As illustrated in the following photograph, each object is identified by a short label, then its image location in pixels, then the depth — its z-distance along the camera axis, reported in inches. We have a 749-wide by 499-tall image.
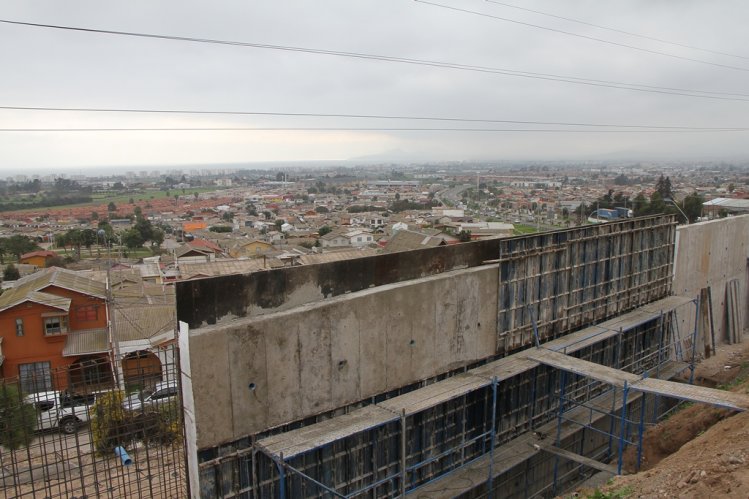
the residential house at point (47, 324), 737.0
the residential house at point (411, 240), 1229.8
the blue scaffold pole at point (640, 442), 338.6
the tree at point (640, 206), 1736.7
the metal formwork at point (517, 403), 275.3
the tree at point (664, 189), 2180.7
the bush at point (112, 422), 438.0
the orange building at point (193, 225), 2632.9
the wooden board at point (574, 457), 350.9
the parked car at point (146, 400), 502.4
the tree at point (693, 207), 1561.3
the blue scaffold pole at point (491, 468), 320.9
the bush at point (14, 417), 435.2
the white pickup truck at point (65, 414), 528.4
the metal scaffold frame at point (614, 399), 301.4
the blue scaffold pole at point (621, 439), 327.0
